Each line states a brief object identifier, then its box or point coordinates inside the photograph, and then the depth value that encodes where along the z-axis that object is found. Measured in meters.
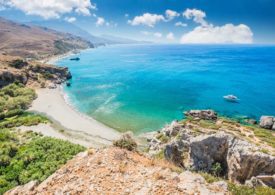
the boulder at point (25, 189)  15.70
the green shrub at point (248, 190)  13.64
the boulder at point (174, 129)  45.37
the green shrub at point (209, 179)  15.74
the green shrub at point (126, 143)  20.39
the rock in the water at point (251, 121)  60.72
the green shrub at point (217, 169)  25.83
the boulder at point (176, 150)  31.41
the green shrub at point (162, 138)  44.31
